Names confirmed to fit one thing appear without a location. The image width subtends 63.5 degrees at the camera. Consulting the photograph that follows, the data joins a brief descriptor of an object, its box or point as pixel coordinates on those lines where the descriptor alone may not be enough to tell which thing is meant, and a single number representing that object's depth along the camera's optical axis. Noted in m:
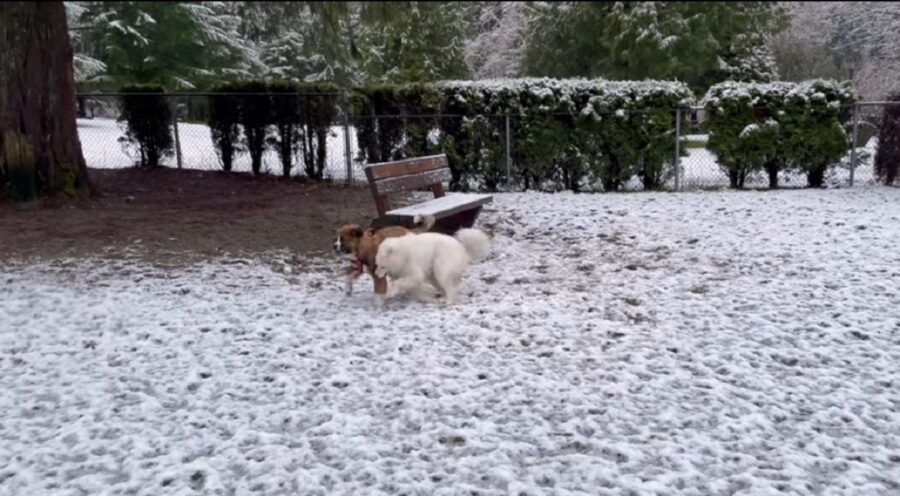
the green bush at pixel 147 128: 11.72
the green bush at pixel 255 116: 11.46
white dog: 5.25
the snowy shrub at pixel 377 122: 11.50
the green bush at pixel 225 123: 11.66
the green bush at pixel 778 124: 11.22
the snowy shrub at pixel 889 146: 11.51
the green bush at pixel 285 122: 11.41
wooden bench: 6.64
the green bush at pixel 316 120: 11.42
